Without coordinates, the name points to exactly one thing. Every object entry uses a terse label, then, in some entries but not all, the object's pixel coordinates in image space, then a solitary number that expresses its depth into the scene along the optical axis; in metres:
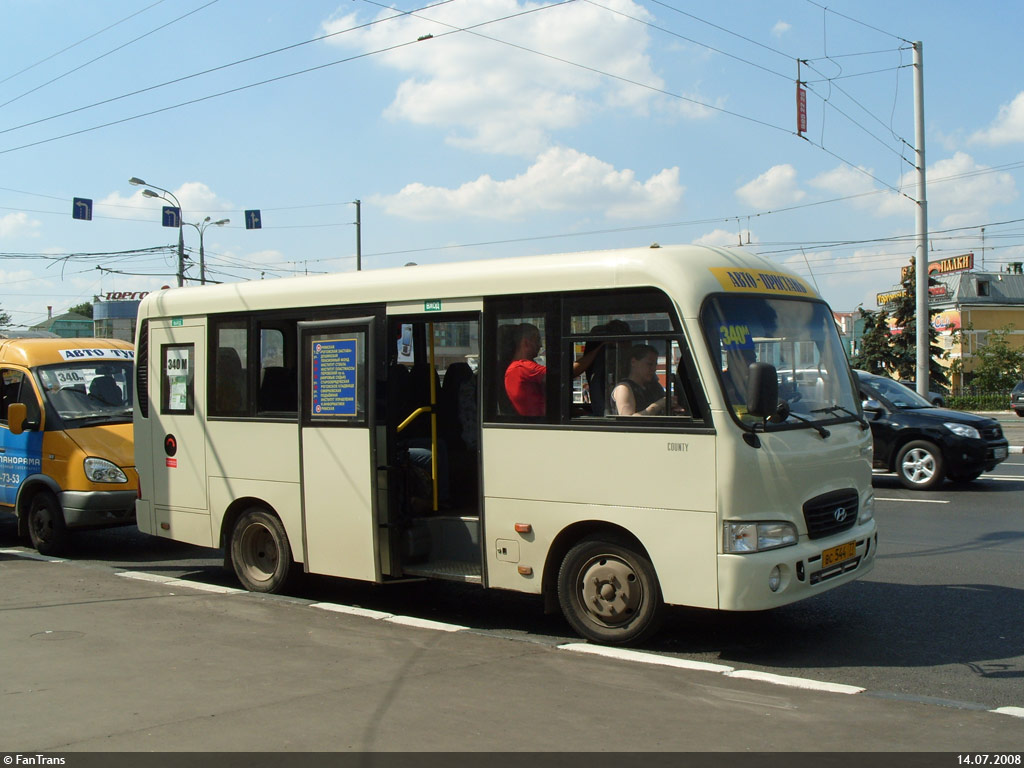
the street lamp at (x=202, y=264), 36.34
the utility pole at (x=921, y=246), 26.69
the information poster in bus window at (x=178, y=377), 9.30
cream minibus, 6.22
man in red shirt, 6.94
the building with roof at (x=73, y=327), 85.06
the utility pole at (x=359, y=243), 38.41
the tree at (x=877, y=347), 51.16
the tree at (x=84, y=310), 122.61
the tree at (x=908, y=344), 49.59
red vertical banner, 21.69
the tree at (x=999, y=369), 49.66
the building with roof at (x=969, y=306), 58.91
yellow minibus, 10.70
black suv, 14.46
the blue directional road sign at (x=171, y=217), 33.66
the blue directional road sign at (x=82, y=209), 28.75
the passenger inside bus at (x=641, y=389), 6.45
